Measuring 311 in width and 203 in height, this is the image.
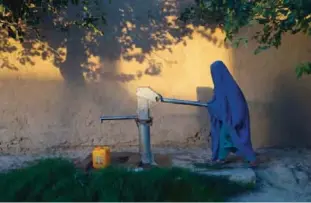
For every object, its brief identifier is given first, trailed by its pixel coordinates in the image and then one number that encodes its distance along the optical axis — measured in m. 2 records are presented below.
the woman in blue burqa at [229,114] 5.10
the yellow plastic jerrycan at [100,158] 5.03
